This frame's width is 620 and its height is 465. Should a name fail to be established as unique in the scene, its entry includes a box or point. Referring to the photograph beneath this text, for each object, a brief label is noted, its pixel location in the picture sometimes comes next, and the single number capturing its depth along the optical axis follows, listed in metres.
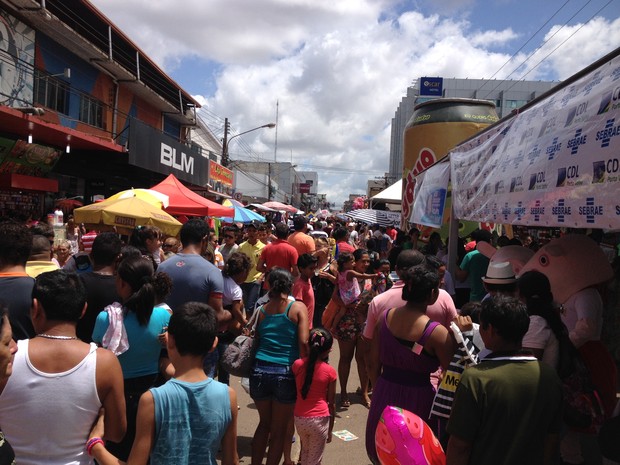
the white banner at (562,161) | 2.34
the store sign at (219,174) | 23.39
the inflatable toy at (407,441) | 2.34
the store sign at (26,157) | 11.12
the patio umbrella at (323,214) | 40.66
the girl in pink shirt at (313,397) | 3.56
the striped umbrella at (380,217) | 16.88
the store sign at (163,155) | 13.92
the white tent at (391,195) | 15.07
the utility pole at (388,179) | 61.86
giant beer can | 9.80
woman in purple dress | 2.95
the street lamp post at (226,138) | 28.25
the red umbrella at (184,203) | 8.73
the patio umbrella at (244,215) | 13.82
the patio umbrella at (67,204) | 14.10
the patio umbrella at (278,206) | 26.17
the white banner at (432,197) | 5.97
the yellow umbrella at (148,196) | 7.54
